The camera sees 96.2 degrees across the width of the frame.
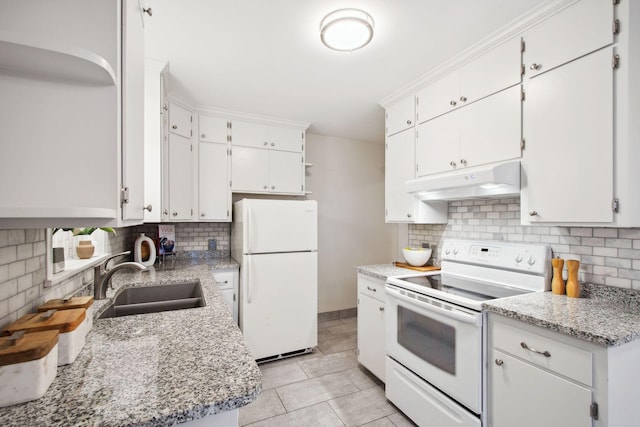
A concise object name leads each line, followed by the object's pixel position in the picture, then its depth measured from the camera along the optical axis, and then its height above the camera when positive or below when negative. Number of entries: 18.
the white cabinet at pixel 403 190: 2.46 +0.21
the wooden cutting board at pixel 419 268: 2.48 -0.49
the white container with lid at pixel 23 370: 0.70 -0.39
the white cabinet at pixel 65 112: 0.72 +0.28
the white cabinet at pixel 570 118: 1.35 +0.48
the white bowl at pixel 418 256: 2.55 -0.39
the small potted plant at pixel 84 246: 1.75 -0.21
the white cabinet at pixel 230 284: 2.71 -0.69
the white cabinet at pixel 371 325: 2.29 -0.95
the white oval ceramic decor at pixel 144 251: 2.63 -0.36
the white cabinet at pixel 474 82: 1.73 +0.89
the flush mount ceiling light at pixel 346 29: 1.55 +1.03
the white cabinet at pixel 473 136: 1.72 +0.53
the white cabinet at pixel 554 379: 1.10 -0.70
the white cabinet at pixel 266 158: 3.08 +0.60
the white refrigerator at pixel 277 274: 2.66 -0.60
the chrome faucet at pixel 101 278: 1.54 -0.36
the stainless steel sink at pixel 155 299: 1.73 -0.57
